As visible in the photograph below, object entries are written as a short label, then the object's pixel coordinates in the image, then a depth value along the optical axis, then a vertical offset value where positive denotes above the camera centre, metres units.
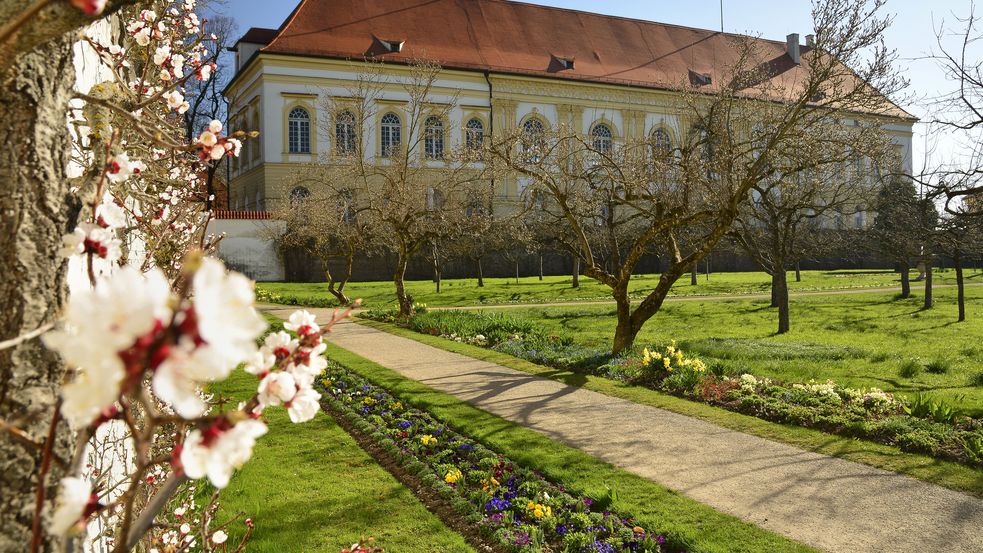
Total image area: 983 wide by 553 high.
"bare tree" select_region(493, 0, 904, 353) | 10.18 +1.82
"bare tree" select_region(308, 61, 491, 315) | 17.75 +2.25
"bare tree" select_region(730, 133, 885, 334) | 11.95 +1.64
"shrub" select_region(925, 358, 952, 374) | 10.79 -1.67
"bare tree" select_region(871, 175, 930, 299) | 14.05 +0.57
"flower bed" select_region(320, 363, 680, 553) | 4.79 -1.85
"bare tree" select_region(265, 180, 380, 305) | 22.98 +1.48
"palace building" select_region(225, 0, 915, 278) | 38.91 +11.46
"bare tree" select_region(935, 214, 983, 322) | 11.62 +0.36
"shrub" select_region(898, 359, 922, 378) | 10.53 -1.67
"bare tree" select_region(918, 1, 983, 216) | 9.38 +2.00
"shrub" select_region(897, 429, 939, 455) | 6.70 -1.78
